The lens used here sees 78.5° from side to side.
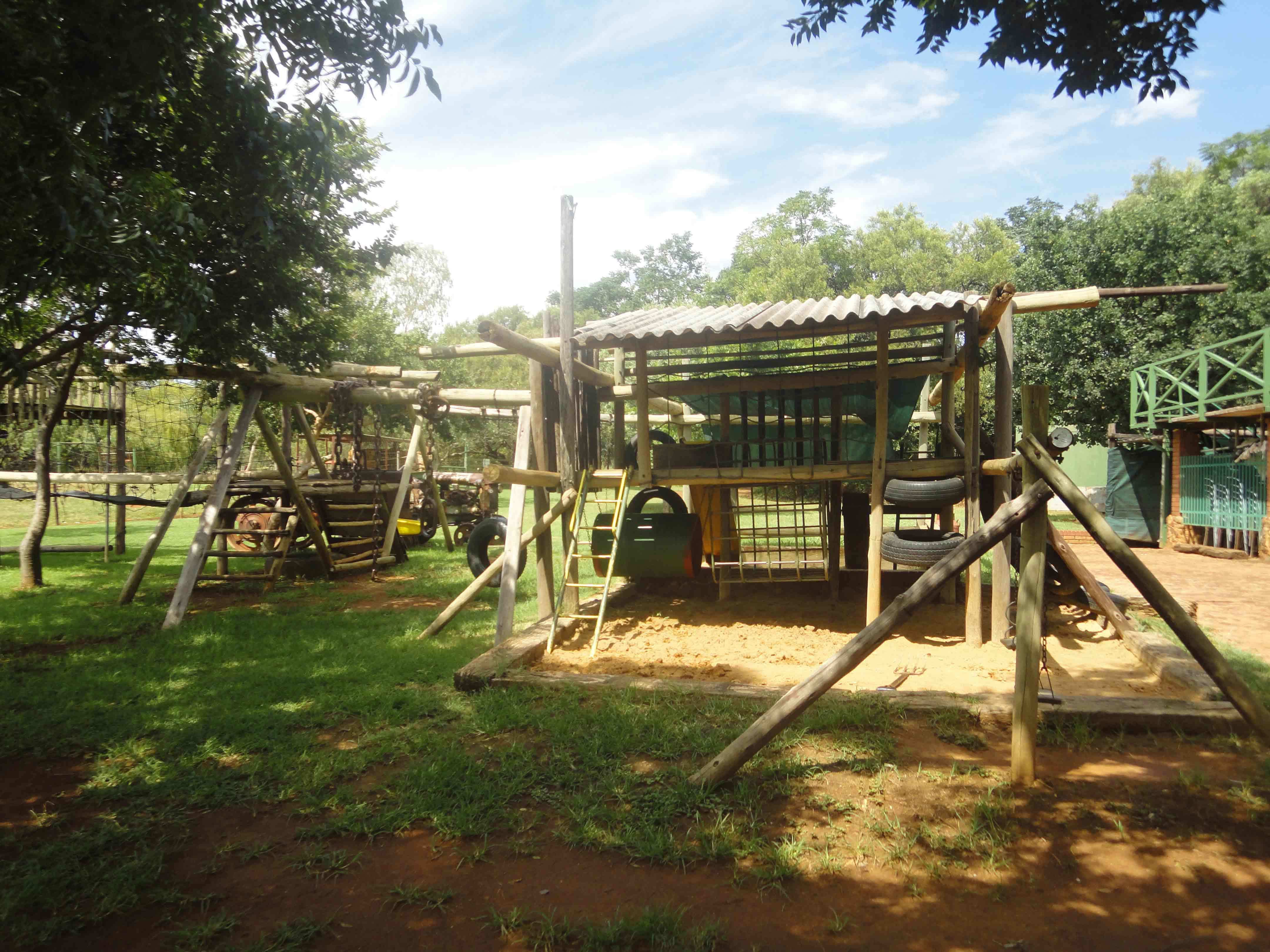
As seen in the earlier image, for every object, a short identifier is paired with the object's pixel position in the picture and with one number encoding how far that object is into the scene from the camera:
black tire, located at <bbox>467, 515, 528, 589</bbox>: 9.60
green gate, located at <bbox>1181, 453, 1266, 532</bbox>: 14.30
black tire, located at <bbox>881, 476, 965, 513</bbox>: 7.08
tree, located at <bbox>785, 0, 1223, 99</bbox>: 3.96
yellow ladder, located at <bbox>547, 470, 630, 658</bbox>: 6.90
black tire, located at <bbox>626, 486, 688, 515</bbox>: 9.02
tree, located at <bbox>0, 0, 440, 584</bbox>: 3.96
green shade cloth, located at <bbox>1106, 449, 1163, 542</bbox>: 17.69
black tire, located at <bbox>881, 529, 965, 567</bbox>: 7.03
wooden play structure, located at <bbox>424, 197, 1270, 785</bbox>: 6.98
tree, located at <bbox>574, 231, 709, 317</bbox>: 54.62
